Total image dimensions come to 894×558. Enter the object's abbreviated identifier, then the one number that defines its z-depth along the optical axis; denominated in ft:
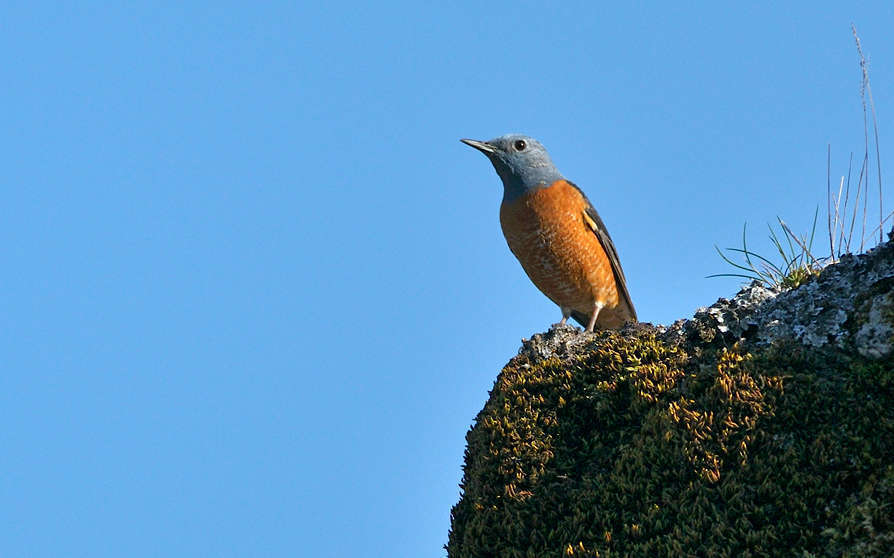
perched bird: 60.90
